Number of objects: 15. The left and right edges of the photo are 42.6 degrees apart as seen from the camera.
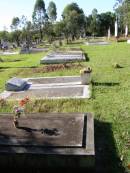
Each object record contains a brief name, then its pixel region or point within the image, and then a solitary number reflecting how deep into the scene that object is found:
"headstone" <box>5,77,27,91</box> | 5.86
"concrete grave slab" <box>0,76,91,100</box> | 5.26
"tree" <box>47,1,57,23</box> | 36.96
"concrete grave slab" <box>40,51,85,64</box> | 10.31
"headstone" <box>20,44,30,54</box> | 17.78
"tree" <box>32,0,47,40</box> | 35.47
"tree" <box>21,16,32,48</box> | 31.78
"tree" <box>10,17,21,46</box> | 33.25
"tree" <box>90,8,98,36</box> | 40.29
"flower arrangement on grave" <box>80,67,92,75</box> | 5.89
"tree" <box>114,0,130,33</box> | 23.16
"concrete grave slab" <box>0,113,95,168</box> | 2.70
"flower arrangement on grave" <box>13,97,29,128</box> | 3.38
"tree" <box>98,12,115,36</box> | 43.67
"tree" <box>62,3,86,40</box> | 30.88
